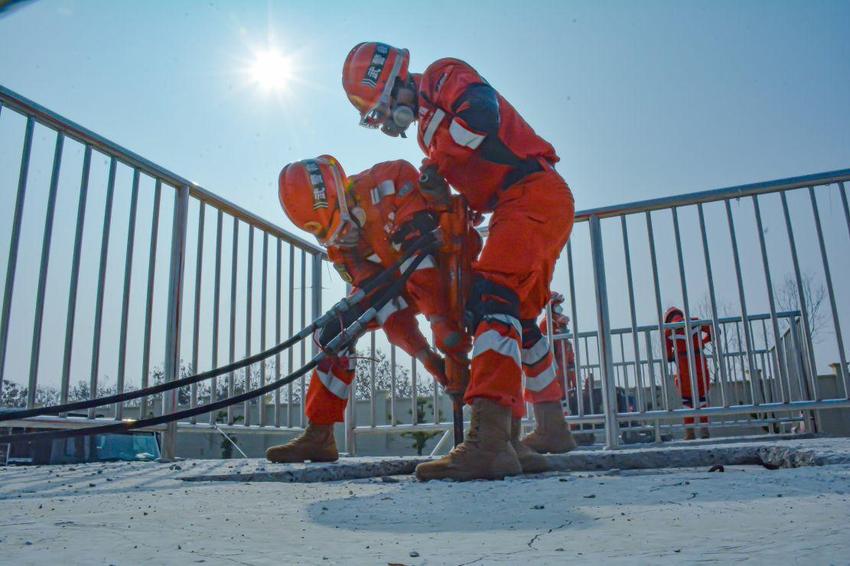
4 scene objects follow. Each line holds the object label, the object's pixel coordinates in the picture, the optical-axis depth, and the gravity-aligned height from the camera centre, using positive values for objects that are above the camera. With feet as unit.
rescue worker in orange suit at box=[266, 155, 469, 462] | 12.25 +3.81
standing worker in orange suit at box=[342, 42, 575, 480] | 8.79 +3.46
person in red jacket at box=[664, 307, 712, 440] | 27.76 +3.02
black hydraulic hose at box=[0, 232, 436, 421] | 8.77 +1.22
